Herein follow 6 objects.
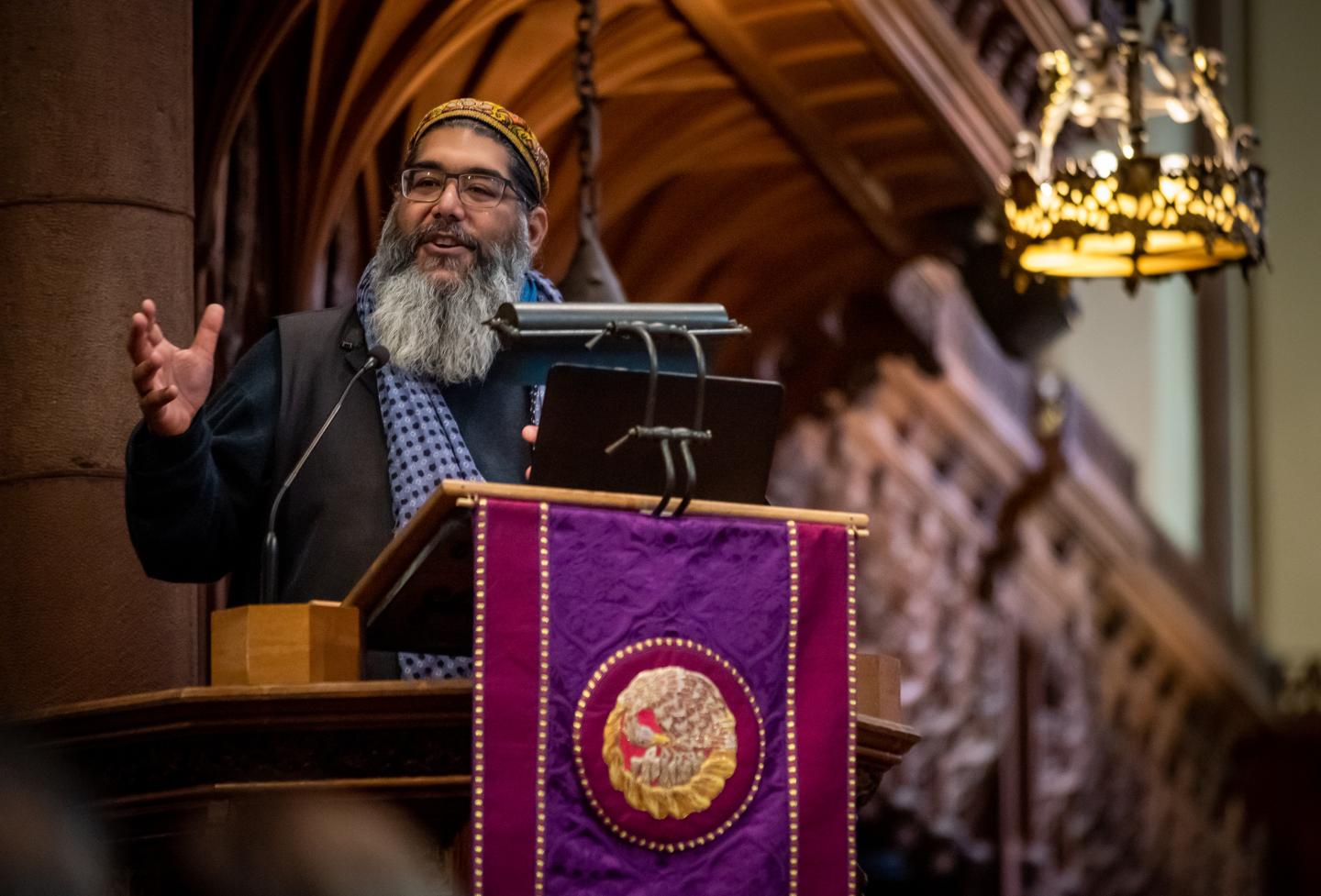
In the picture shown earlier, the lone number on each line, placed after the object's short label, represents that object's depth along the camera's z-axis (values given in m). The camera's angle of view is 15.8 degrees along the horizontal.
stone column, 8.30
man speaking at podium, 6.78
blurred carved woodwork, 18.59
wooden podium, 5.76
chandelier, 13.30
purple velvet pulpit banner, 5.73
